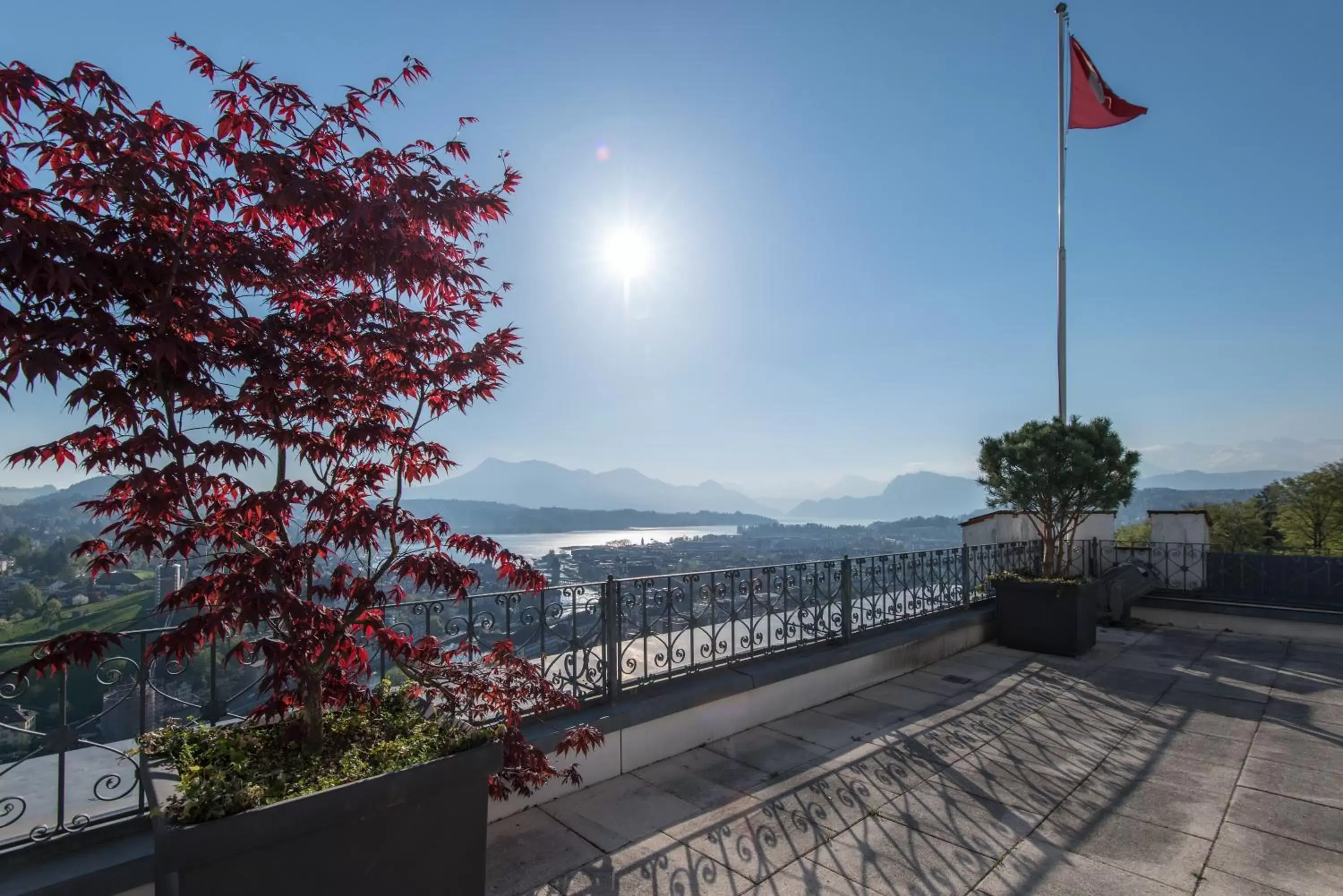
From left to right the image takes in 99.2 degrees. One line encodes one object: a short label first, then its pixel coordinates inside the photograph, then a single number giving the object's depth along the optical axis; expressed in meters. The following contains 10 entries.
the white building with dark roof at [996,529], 9.89
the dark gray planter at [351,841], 1.83
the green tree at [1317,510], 17.11
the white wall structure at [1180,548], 9.56
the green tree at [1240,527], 20.09
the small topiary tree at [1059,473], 7.50
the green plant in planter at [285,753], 1.95
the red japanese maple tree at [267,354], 1.98
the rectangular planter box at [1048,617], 6.99
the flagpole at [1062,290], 10.25
